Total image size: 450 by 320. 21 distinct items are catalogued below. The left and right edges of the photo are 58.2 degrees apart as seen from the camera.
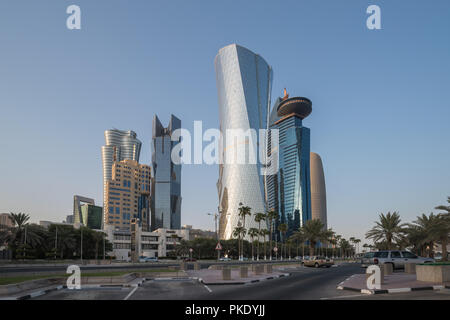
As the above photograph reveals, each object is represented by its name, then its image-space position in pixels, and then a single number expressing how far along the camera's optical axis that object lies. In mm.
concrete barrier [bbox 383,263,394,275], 31159
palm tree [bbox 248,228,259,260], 144000
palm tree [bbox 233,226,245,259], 133062
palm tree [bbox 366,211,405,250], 62719
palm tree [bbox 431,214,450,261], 38750
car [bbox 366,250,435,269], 34812
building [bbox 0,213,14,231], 83619
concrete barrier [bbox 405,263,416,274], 30984
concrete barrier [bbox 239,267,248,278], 30323
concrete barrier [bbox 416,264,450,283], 20875
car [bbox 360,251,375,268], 36025
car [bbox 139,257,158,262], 100144
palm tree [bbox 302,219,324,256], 82312
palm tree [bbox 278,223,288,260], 137125
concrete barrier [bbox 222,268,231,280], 27594
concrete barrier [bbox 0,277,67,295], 17516
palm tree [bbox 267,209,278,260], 126588
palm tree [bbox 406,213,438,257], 56750
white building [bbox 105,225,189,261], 151250
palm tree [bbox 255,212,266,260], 138375
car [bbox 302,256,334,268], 53000
